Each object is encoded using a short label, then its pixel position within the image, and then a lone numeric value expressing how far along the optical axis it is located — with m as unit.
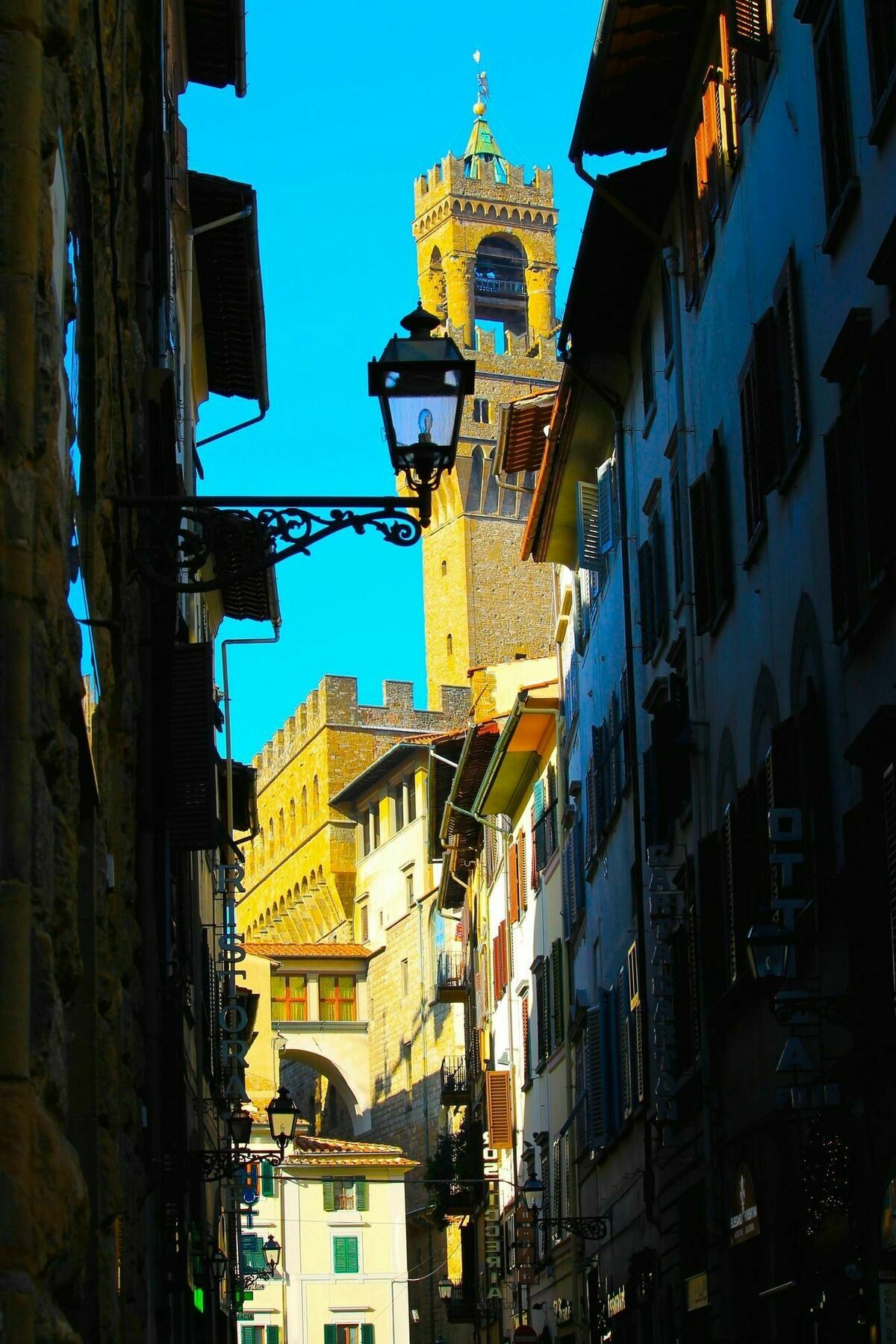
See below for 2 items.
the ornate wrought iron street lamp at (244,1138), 17.72
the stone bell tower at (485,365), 91.62
